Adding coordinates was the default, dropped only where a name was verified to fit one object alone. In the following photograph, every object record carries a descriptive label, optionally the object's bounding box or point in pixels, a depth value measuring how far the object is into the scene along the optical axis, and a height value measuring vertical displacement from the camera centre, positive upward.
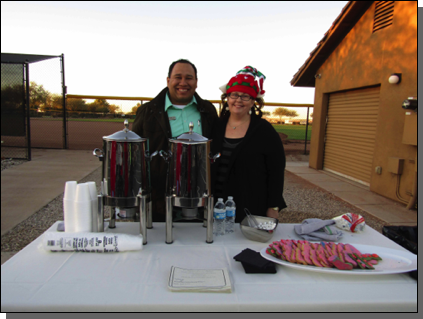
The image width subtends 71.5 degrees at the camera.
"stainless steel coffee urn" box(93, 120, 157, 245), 1.39 -0.24
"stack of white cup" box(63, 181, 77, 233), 1.37 -0.40
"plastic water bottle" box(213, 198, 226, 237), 1.58 -0.49
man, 2.17 +0.07
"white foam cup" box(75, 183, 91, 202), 1.38 -0.34
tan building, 4.84 +0.74
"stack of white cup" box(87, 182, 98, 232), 1.43 -0.40
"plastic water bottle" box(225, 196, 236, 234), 1.66 -0.52
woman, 2.07 -0.24
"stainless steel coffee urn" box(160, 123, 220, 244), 1.43 -0.24
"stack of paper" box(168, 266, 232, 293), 1.06 -0.58
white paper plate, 1.19 -0.56
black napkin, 1.21 -0.56
